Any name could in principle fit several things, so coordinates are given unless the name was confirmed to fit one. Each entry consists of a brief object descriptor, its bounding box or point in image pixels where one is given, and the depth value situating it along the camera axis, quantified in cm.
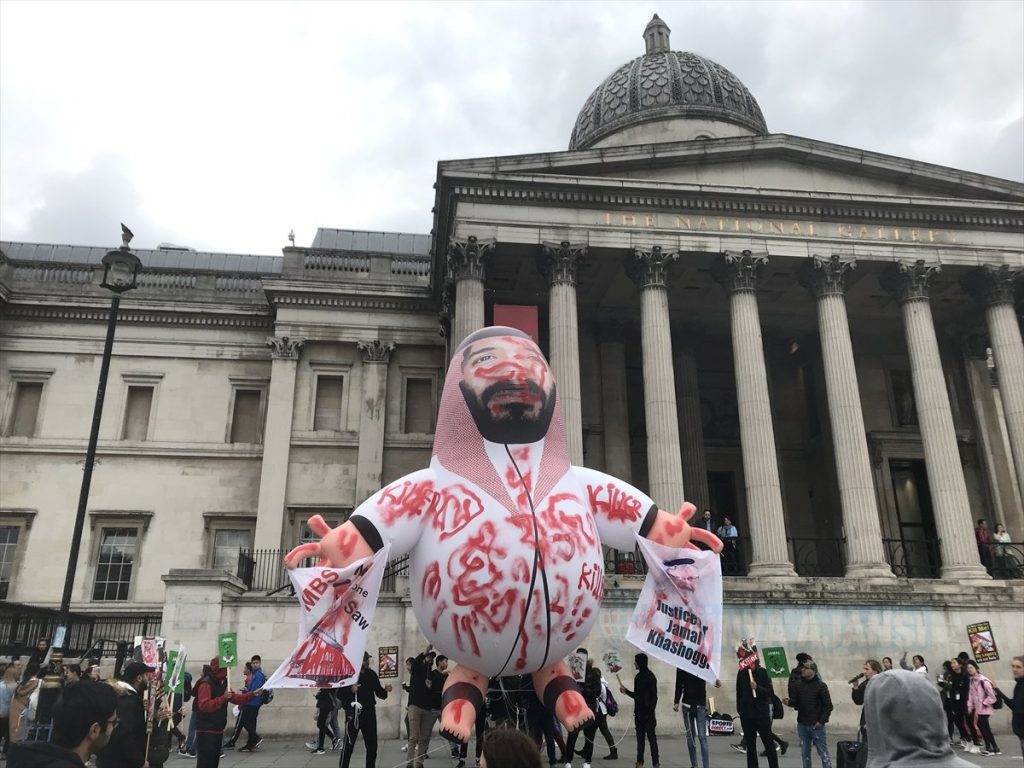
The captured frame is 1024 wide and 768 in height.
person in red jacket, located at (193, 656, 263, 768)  871
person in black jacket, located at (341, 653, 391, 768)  1030
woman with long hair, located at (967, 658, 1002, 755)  1348
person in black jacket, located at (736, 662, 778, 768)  1043
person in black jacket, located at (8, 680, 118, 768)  384
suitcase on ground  760
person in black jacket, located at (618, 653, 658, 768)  1134
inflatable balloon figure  604
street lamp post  1261
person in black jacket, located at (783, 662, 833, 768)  1016
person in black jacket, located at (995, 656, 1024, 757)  971
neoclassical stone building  1983
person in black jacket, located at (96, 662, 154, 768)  585
